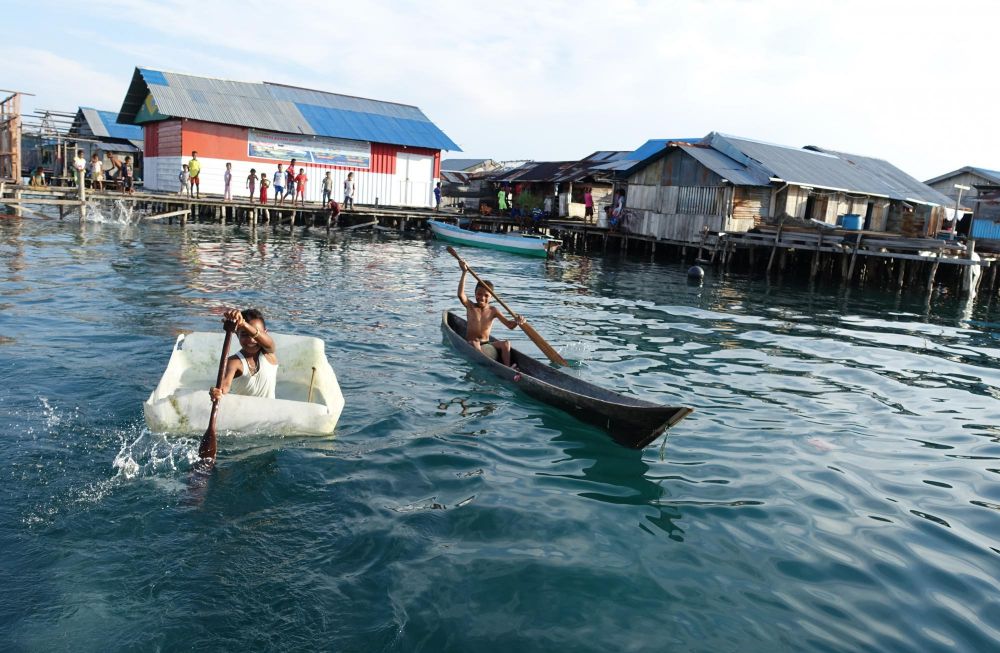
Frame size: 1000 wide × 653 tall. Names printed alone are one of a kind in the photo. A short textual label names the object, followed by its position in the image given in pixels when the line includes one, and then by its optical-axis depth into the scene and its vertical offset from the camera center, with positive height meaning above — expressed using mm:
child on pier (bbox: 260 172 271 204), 31547 +843
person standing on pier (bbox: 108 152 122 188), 35950 +1179
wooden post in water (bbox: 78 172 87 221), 27784 -51
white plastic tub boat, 6766 -1915
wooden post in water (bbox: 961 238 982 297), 22500 -372
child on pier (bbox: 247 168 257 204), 31172 +1051
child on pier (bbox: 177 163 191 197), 30844 +826
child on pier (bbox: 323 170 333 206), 33781 +1056
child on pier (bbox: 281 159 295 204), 32719 +1288
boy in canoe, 10812 -1461
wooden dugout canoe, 7164 -1903
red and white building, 31750 +3380
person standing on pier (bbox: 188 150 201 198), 30484 +1306
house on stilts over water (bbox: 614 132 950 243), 27938 +2195
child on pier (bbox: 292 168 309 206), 33219 +1146
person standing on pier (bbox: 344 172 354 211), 34375 +967
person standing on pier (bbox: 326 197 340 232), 32062 -43
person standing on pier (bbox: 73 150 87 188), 27250 +873
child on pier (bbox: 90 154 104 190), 31766 +911
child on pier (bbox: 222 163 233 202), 31467 +902
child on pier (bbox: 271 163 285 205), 32250 +995
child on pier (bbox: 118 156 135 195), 32181 +761
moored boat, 28938 -649
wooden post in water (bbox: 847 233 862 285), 24172 +30
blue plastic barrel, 27000 +1122
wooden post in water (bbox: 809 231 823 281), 25473 -621
